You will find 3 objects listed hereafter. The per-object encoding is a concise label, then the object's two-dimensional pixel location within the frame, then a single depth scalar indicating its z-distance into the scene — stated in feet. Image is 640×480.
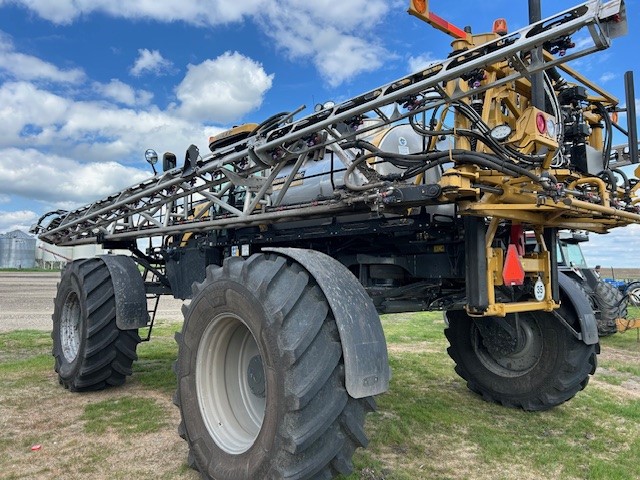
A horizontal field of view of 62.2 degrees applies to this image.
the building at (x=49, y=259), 171.24
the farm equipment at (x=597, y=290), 37.11
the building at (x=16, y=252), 183.11
